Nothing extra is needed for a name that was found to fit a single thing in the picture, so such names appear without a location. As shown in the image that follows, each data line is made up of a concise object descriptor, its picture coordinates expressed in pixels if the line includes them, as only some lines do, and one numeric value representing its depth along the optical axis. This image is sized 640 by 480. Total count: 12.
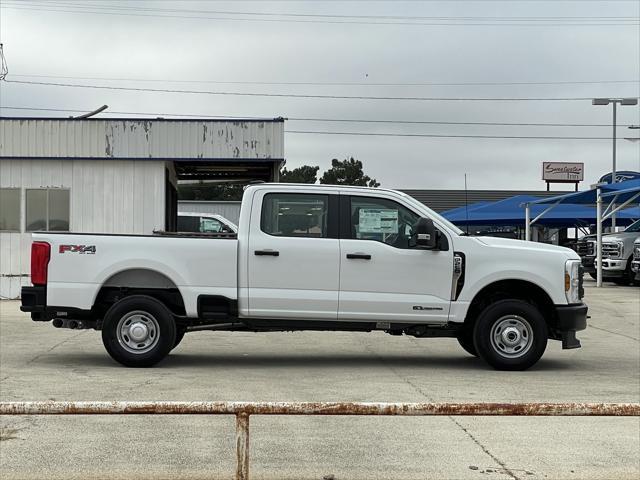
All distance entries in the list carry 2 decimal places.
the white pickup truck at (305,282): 10.09
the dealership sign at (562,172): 72.00
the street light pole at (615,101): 36.72
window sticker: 10.28
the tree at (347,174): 78.81
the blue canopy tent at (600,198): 26.03
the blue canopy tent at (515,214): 37.59
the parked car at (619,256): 26.06
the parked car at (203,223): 25.18
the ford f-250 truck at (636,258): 23.91
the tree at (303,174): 77.45
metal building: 21.41
